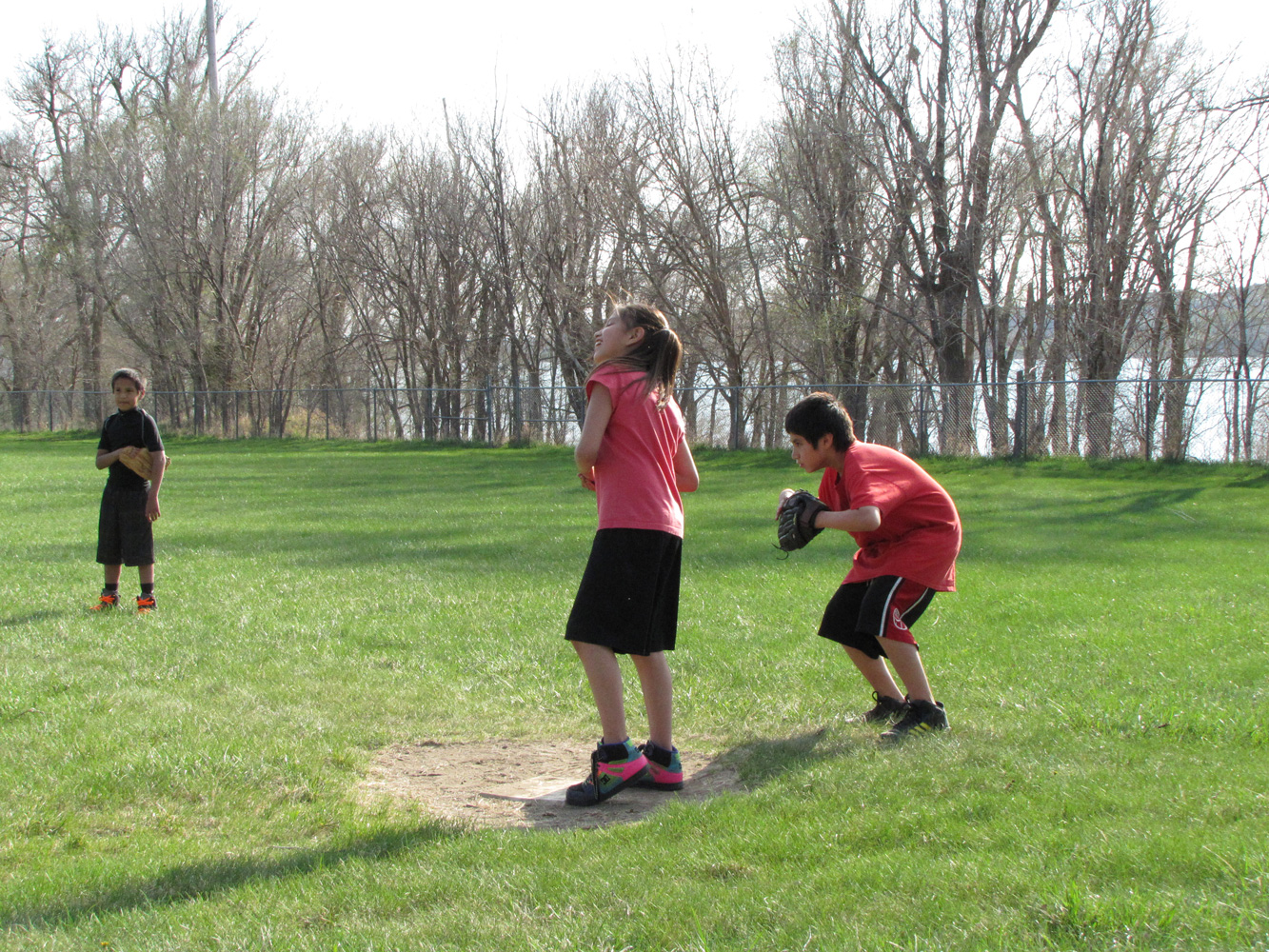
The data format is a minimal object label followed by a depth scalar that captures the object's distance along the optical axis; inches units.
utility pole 1400.1
